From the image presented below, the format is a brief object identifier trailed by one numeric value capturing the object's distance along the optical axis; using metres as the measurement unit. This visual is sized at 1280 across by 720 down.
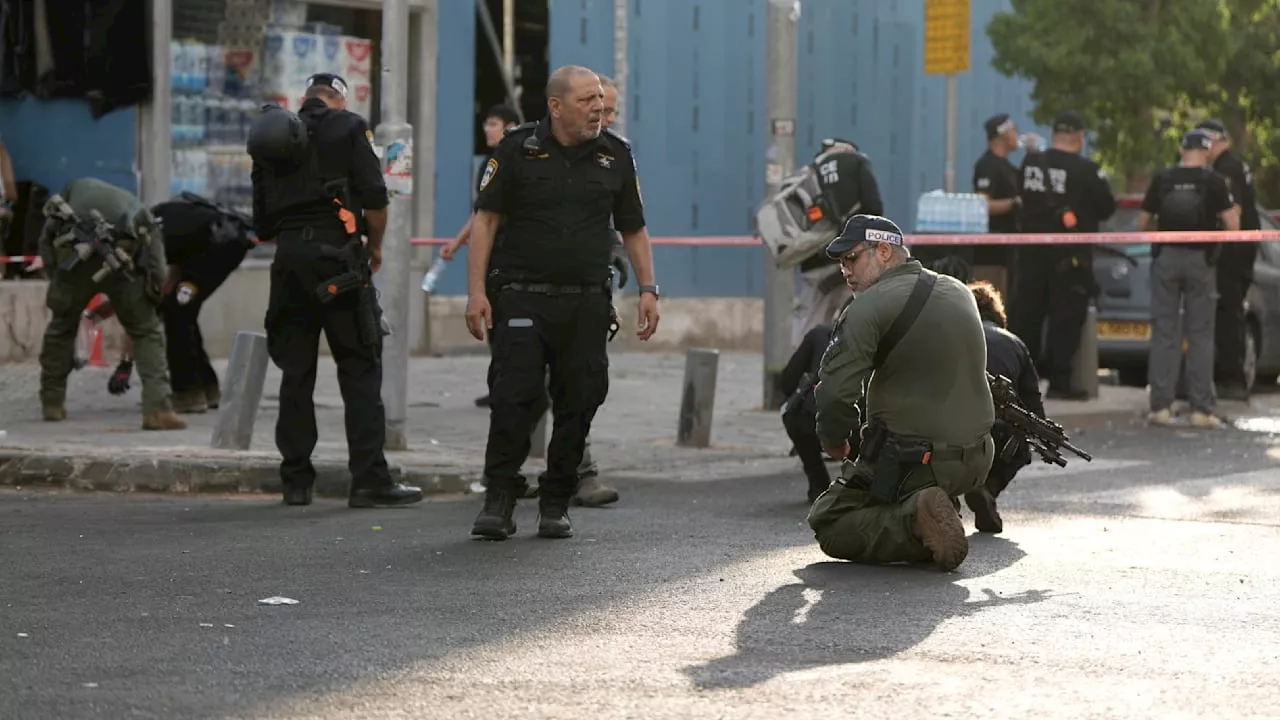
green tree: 24.50
